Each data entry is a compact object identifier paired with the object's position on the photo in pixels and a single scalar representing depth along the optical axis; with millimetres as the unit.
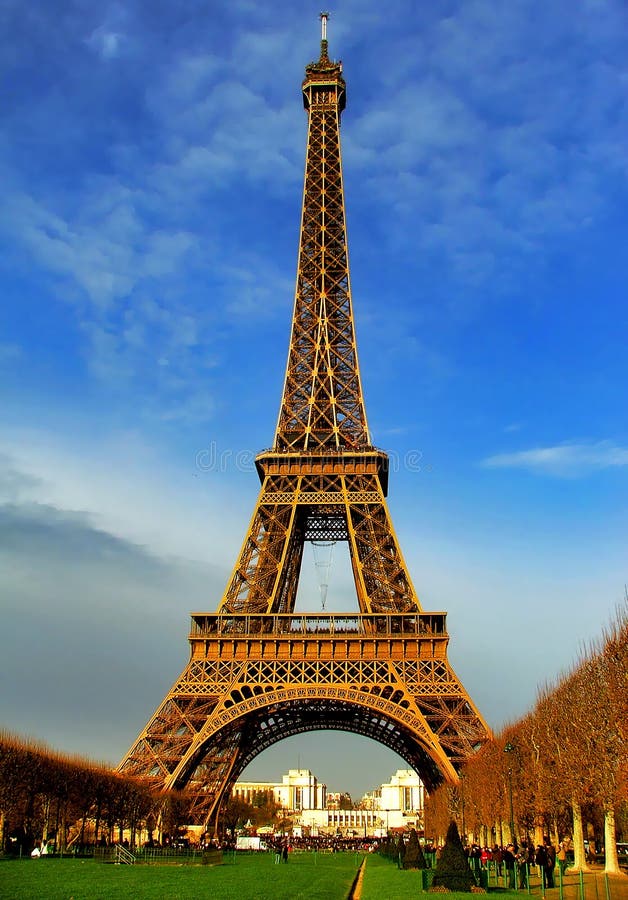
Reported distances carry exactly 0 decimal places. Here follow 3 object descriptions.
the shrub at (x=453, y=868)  25375
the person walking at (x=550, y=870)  25822
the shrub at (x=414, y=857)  36375
